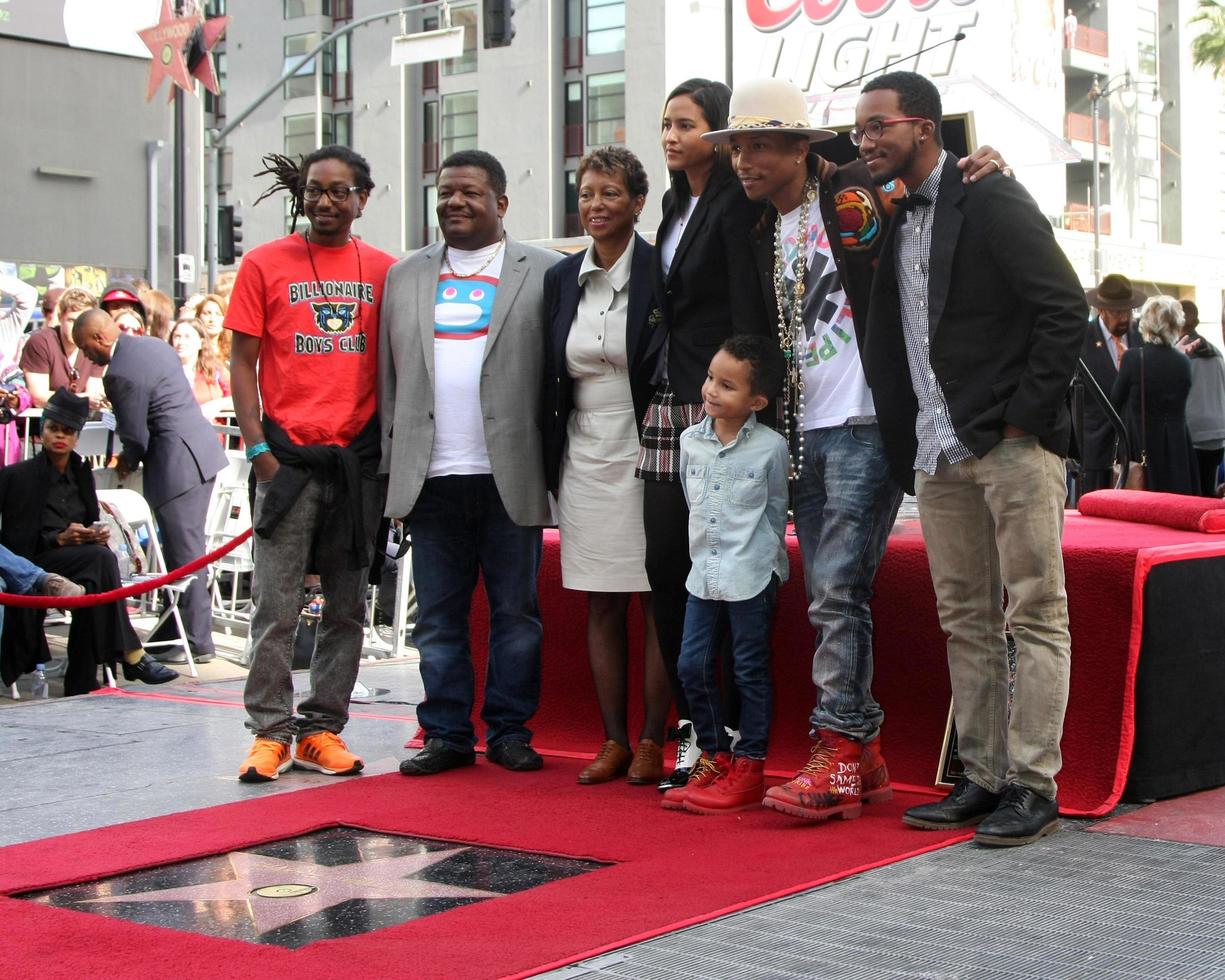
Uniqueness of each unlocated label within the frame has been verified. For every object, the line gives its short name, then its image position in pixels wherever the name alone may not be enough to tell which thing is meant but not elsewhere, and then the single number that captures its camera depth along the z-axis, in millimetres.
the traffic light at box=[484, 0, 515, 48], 18438
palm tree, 39094
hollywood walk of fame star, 3684
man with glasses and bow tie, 4102
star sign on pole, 18500
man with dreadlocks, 5262
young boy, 4613
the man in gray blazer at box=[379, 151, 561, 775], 5215
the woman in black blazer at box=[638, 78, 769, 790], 4785
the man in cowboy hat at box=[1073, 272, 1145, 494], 10812
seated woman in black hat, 7527
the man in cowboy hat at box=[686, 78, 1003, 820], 4480
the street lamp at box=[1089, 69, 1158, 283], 34706
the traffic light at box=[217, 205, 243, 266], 20609
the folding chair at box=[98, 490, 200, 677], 8211
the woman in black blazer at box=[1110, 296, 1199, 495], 10703
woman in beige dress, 4992
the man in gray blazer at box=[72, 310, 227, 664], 8500
